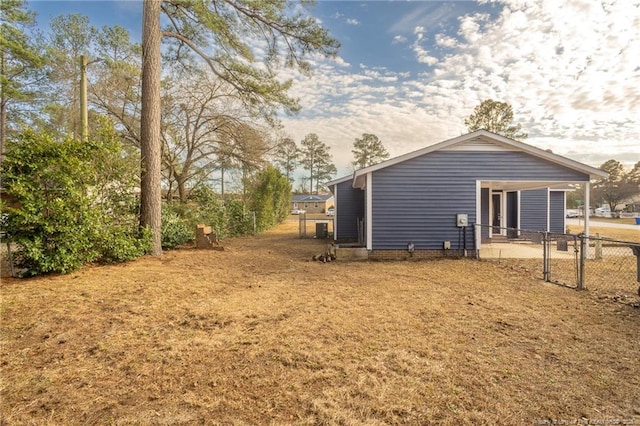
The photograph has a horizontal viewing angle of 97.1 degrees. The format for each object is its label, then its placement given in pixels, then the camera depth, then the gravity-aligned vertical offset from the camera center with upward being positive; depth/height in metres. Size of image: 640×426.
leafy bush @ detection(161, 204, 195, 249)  9.62 -0.60
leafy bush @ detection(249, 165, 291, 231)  17.00 +1.05
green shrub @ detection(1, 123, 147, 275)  5.20 +0.22
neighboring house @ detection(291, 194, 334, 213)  45.66 +1.50
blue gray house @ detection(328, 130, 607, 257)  8.55 +0.90
